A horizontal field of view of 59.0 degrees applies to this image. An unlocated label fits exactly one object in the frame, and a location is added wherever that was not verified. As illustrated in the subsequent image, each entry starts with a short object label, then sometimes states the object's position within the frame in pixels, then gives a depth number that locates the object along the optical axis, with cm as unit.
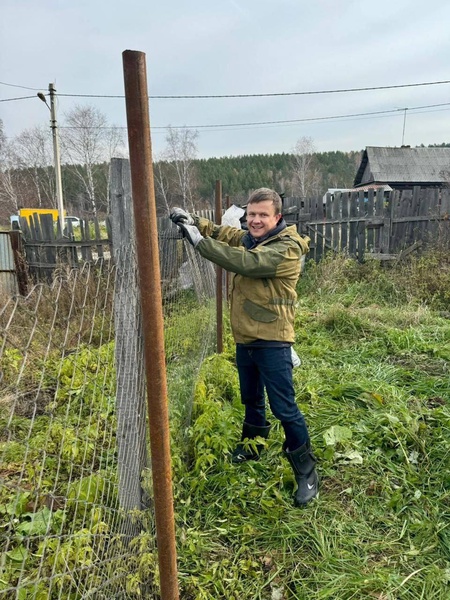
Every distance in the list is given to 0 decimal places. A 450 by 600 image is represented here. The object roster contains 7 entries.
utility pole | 1809
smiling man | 227
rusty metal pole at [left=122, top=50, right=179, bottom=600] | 95
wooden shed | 3353
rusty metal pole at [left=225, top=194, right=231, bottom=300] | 620
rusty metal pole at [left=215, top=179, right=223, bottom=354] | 407
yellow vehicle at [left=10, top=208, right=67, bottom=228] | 2382
